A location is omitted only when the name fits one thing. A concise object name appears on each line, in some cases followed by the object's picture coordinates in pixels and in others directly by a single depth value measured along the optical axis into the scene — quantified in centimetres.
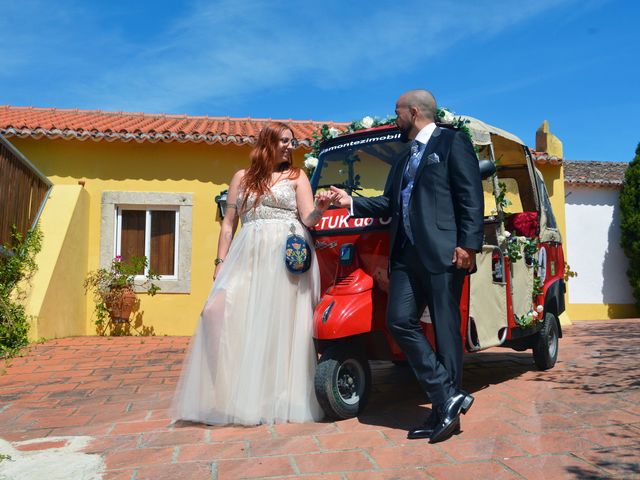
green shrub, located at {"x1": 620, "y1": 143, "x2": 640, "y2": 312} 1410
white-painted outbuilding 1428
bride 378
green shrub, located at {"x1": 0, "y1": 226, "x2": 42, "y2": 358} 715
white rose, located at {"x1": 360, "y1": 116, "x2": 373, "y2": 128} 468
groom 336
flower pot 962
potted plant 965
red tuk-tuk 377
